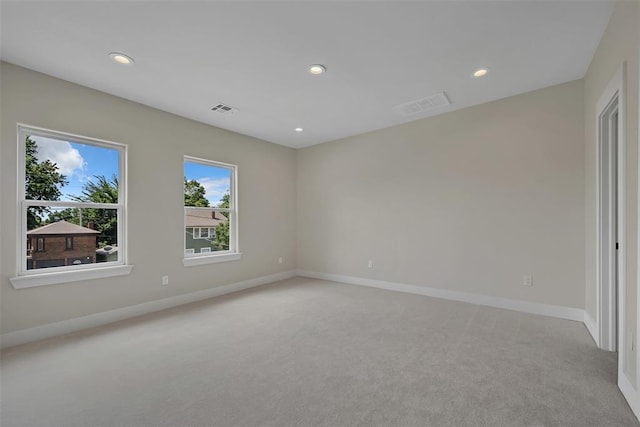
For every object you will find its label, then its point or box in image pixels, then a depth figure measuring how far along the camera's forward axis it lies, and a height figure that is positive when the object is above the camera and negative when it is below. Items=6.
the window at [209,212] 4.13 +0.03
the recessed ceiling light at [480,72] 2.85 +1.50
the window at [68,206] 2.76 +0.10
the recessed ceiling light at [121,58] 2.50 +1.48
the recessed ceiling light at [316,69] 2.74 +1.49
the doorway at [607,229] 2.40 -0.17
